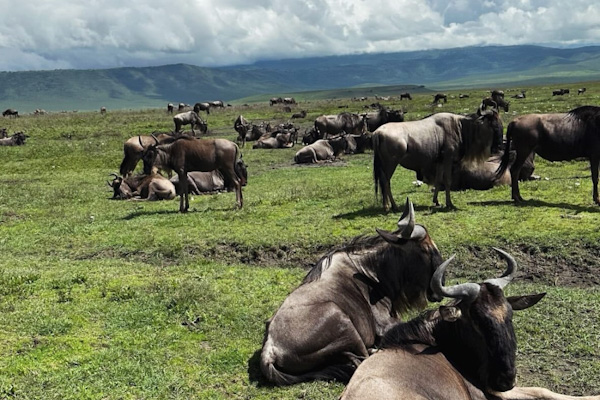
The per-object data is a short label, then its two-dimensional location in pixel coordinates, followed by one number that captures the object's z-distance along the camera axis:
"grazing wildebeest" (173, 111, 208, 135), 41.50
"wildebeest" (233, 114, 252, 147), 35.06
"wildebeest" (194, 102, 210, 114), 62.22
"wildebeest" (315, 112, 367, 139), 33.12
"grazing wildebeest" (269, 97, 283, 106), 91.56
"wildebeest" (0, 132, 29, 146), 33.97
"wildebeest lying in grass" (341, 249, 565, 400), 4.64
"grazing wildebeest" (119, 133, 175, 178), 22.27
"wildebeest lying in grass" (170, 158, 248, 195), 19.08
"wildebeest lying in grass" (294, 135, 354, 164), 25.94
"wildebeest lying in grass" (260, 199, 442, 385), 6.00
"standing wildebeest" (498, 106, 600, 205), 13.40
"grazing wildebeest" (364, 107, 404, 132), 32.91
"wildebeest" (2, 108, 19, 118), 77.10
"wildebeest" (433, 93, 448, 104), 65.44
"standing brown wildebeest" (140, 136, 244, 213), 15.77
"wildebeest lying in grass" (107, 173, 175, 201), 18.23
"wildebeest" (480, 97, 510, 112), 42.72
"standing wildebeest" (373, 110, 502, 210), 13.30
